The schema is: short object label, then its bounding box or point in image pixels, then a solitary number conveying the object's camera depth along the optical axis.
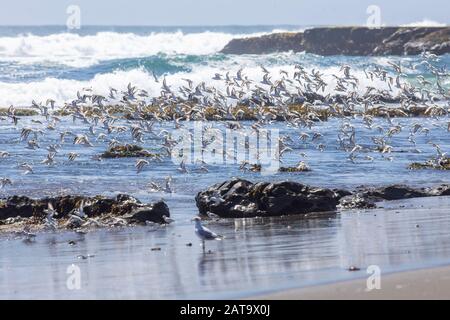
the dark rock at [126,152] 31.66
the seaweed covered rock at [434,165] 28.62
